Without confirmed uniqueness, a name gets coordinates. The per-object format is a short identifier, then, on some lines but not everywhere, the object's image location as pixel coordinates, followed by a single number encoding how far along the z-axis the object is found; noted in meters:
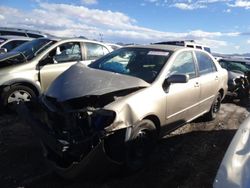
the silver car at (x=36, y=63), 3.79
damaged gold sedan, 2.19
